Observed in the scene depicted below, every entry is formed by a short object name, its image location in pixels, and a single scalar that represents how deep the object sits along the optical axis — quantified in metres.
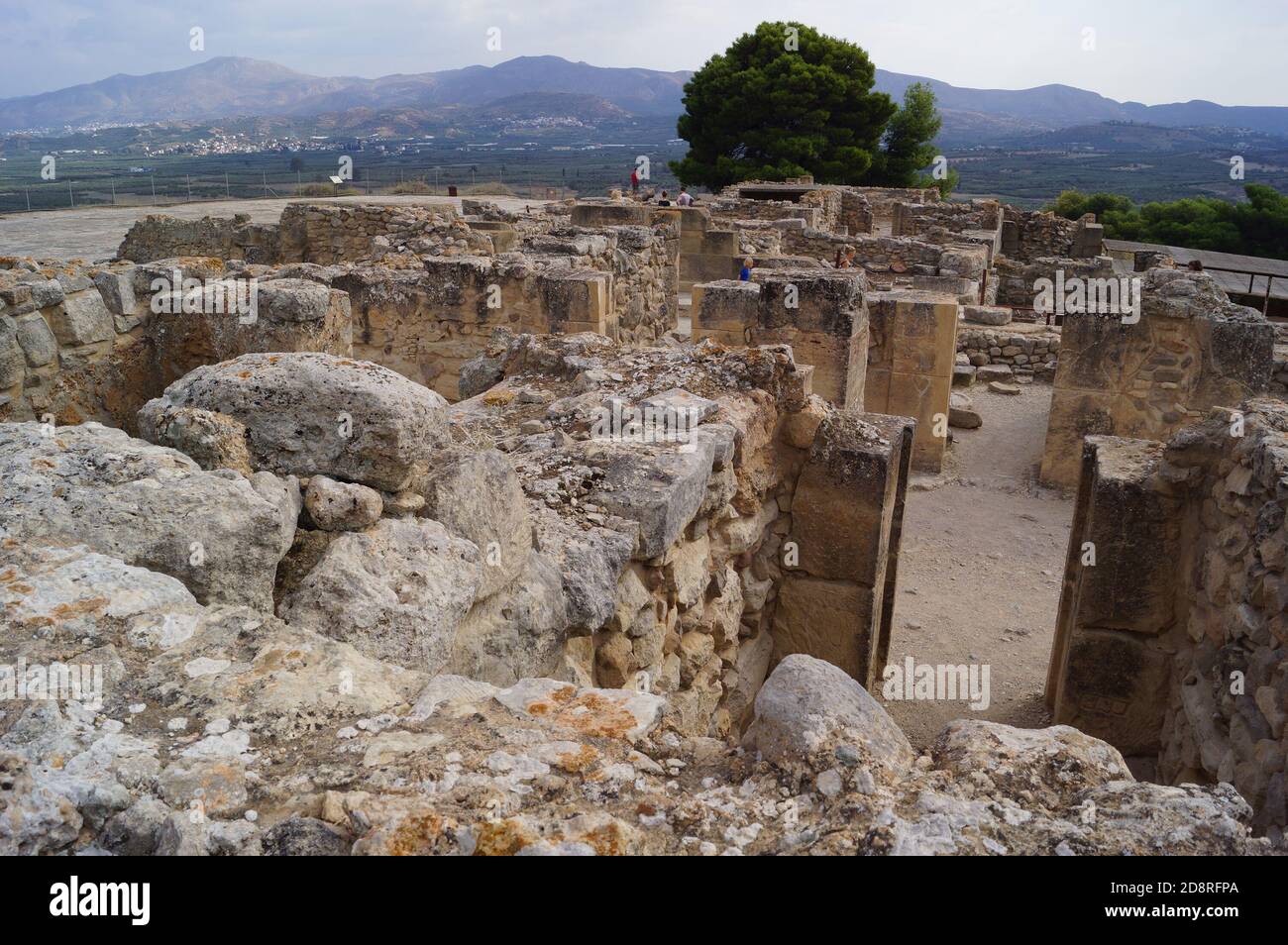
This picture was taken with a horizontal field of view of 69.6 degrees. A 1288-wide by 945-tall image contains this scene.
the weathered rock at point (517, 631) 3.02
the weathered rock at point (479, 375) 7.11
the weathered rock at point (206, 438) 2.97
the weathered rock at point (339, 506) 2.94
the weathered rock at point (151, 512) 2.55
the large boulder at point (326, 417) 3.07
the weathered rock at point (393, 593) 2.67
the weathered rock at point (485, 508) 3.17
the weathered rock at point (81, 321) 4.90
